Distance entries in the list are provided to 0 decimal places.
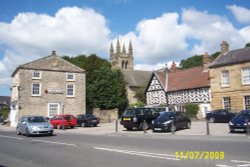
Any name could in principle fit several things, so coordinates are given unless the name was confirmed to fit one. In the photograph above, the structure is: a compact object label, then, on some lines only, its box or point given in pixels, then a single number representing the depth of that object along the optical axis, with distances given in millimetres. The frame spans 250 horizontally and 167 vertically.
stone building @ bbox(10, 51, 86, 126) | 41969
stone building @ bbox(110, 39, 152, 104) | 64062
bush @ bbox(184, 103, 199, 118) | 40019
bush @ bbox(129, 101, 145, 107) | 50375
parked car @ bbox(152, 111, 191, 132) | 23125
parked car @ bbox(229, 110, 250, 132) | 19781
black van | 25402
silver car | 21688
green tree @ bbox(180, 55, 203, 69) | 74306
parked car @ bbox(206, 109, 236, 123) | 30516
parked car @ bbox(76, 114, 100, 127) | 34344
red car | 33094
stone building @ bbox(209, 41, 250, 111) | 36062
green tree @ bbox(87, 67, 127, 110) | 52500
